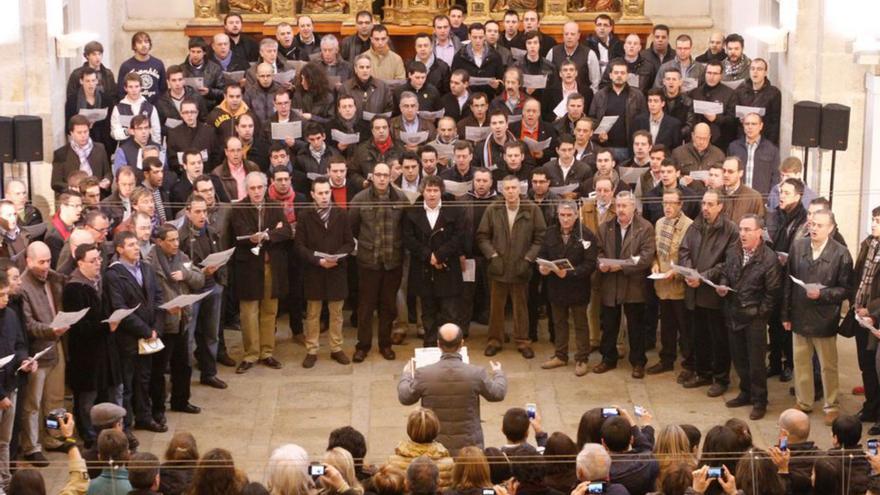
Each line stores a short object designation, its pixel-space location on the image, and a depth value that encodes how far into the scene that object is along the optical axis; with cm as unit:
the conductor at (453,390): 1298
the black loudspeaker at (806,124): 1795
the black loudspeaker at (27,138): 1783
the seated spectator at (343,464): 1111
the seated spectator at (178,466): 1153
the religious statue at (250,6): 2302
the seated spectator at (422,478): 1080
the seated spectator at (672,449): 1163
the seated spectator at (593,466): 1098
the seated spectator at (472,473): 1102
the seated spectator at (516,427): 1182
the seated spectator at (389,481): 1089
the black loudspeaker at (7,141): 1781
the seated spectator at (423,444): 1177
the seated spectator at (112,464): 1124
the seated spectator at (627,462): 1149
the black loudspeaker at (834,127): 1780
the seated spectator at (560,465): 1145
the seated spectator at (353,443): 1156
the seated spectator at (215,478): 1104
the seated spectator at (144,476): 1091
